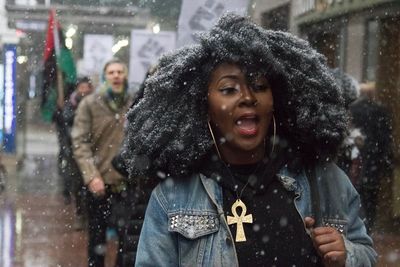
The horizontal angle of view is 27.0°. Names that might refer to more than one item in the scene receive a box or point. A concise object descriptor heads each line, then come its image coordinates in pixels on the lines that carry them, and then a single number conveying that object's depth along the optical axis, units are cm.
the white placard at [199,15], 755
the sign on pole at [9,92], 1611
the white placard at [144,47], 865
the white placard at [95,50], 1330
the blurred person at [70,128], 918
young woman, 250
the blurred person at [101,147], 618
